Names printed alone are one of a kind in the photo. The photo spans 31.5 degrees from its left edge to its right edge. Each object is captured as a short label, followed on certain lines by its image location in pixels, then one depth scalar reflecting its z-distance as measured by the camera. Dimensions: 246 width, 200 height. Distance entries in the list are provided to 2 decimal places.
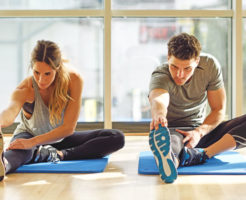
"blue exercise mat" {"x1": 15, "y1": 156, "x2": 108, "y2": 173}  2.30
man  2.01
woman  2.32
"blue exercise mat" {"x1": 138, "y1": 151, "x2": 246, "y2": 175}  2.22
